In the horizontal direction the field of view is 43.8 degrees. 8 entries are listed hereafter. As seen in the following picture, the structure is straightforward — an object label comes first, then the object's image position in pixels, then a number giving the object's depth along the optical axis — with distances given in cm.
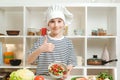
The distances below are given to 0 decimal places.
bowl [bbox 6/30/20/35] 163
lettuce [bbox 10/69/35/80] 79
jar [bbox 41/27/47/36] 162
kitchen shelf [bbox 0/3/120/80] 176
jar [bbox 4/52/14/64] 171
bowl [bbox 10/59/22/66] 162
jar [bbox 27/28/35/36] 166
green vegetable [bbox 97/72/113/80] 82
